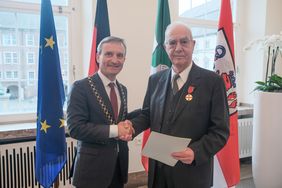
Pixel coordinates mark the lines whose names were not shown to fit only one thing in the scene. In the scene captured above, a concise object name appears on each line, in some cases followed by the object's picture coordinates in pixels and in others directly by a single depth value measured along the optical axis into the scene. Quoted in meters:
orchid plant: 2.62
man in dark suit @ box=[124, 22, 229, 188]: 1.34
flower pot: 2.66
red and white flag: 2.33
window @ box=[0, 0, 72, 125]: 2.43
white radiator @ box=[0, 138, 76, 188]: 2.20
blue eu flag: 1.93
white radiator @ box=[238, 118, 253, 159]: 3.37
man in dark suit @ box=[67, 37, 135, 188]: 1.40
